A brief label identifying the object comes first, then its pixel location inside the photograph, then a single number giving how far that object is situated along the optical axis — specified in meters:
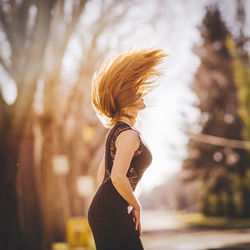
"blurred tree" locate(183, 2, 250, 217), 35.12
